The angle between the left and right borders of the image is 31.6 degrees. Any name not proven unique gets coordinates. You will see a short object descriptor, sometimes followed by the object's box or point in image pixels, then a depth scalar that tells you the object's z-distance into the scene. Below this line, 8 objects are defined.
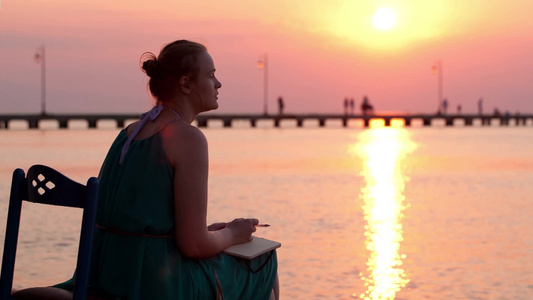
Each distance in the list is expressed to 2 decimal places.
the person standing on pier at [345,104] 90.94
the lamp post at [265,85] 83.25
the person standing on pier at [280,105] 82.00
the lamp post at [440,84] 93.44
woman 2.99
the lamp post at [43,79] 72.56
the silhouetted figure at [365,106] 88.25
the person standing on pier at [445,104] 92.69
